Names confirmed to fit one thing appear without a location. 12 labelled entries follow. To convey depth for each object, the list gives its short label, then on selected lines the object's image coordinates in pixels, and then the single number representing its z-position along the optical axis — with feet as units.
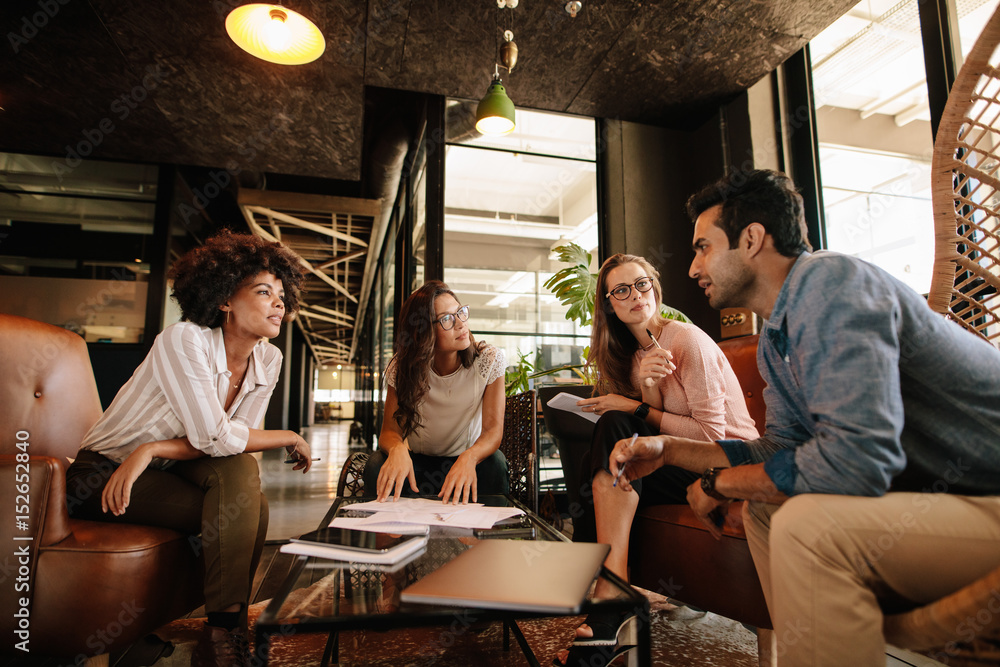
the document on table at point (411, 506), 4.71
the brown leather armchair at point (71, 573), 4.07
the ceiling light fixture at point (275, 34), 7.70
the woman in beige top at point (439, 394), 6.95
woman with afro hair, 4.89
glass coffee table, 2.40
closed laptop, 2.35
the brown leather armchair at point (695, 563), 4.47
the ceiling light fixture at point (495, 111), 9.83
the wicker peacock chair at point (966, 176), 4.57
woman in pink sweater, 5.22
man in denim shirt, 2.83
